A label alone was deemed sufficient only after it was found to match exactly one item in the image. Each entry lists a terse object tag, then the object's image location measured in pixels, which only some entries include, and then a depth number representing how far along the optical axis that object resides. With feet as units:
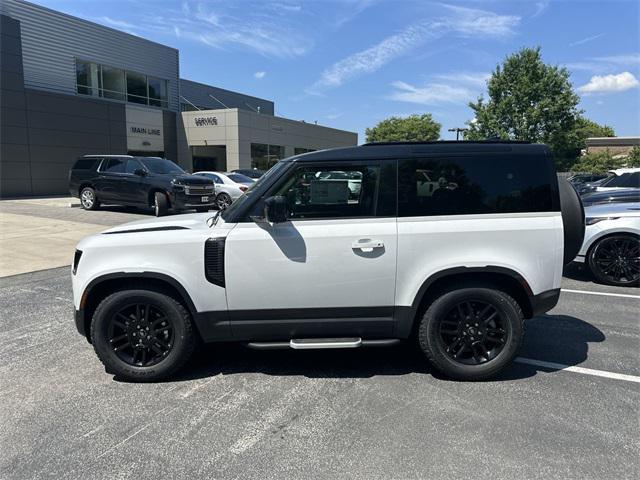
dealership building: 74.74
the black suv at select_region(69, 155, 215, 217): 47.78
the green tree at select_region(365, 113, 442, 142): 245.24
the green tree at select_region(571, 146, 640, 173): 138.31
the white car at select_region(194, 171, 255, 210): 57.88
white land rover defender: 11.91
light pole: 139.07
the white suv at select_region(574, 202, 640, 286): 22.62
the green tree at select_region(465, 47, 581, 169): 130.11
